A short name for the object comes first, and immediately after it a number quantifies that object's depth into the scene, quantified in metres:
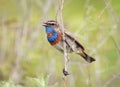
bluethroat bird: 10.84
